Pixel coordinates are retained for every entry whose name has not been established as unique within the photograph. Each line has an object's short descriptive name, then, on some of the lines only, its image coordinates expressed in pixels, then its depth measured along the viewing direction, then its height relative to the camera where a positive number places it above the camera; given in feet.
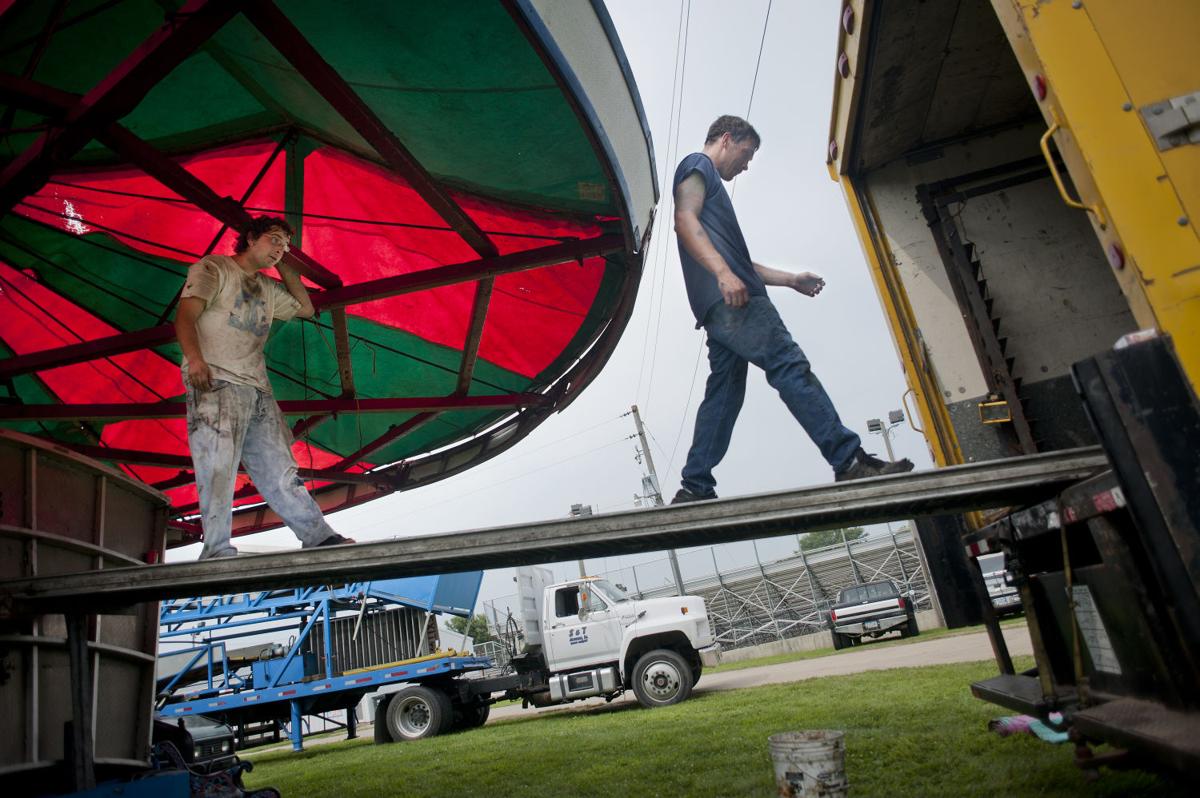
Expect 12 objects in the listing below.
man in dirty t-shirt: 12.64 +5.21
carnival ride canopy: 13.82 +10.94
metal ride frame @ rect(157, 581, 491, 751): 43.29 +2.58
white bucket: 10.50 -2.36
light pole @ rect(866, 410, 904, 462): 118.64 +21.51
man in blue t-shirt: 12.76 +4.89
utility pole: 106.34 +23.46
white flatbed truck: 37.17 -1.36
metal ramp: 10.07 +1.34
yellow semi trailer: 7.91 +4.30
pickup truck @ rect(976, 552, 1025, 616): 48.89 -2.19
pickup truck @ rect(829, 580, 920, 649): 60.44 -2.99
